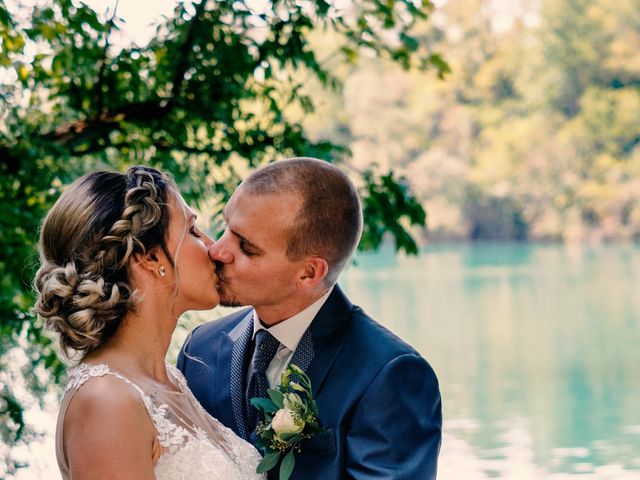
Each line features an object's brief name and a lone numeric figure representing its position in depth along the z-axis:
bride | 2.29
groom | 2.64
